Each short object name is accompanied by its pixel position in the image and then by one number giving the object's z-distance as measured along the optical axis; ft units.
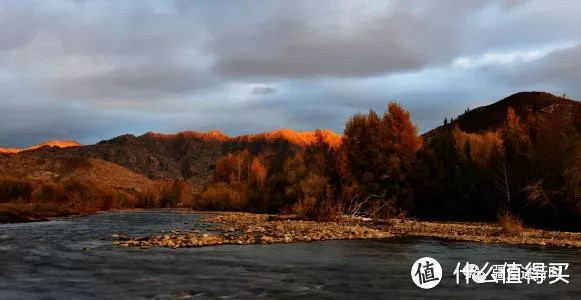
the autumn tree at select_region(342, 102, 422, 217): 187.11
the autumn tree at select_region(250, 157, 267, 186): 268.91
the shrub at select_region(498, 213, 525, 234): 115.90
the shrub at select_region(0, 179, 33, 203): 305.12
